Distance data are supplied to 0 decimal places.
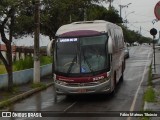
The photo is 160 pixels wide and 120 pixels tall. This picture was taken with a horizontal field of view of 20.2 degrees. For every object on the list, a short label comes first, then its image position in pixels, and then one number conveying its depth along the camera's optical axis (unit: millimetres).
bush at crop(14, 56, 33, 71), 28128
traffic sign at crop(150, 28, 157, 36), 28697
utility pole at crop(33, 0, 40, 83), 23922
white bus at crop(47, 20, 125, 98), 17828
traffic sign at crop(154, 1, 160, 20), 14633
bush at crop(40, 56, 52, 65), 33375
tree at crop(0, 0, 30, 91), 18672
